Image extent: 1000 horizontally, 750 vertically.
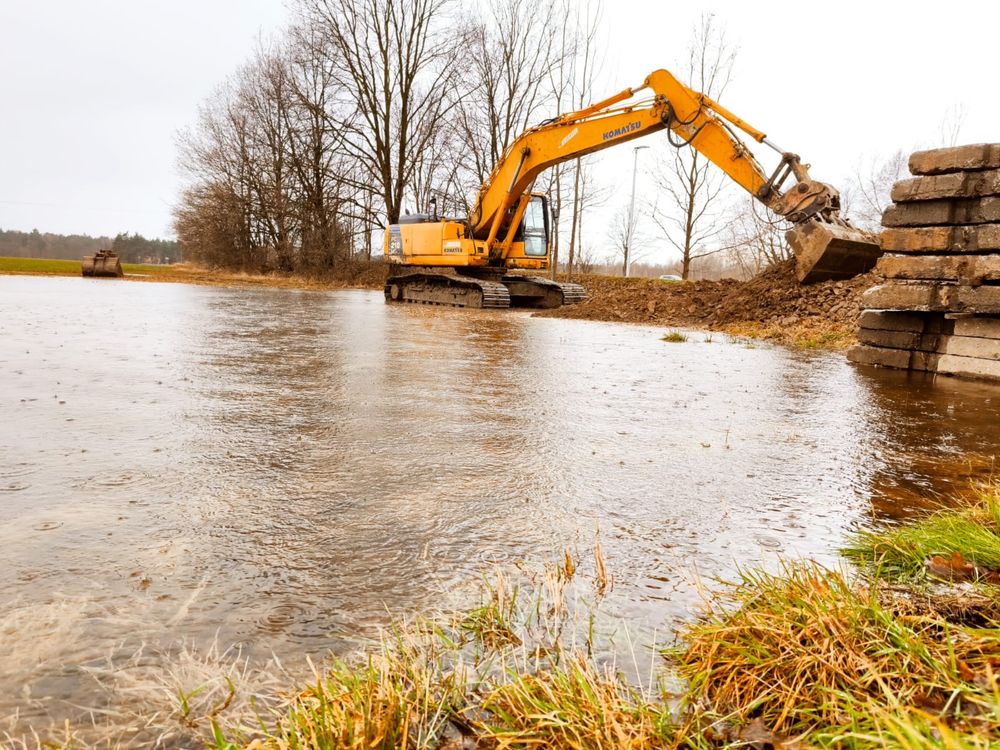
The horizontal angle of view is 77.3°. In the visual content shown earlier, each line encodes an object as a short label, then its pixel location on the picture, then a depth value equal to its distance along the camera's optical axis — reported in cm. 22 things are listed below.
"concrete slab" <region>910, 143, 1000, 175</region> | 616
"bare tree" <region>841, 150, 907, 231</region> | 2842
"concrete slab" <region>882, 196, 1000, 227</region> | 619
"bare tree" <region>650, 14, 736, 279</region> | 2231
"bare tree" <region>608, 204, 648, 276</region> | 2757
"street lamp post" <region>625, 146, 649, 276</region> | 2728
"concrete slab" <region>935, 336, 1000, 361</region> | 634
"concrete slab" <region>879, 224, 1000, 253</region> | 617
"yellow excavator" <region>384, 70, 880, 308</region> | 1120
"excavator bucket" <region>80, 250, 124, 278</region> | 2714
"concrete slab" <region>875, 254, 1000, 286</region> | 617
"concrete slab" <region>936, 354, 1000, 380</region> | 633
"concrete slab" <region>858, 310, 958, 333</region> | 689
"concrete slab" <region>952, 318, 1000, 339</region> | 635
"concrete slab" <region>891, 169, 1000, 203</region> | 614
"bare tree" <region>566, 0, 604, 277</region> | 2581
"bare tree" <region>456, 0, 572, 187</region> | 2680
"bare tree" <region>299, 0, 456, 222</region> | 2797
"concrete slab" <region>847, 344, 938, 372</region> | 701
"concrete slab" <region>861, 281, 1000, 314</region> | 618
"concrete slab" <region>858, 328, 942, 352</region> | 696
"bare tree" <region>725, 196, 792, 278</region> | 2358
